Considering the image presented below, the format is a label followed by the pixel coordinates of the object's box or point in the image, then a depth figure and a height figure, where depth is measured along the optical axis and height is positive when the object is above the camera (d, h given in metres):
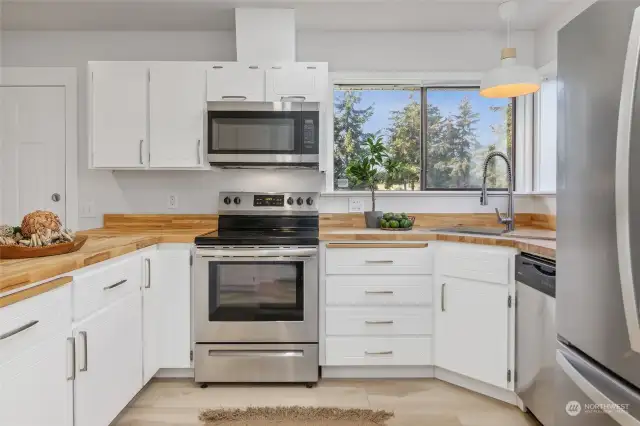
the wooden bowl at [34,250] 1.54 -0.18
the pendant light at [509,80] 2.13 +0.61
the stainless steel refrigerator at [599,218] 0.94 -0.04
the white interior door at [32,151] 3.25 +0.38
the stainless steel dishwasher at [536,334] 1.92 -0.62
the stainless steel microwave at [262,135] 2.81 +0.43
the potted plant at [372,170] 3.07 +0.23
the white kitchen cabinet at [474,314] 2.30 -0.62
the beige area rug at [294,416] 2.16 -1.09
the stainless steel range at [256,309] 2.57 -0.63
